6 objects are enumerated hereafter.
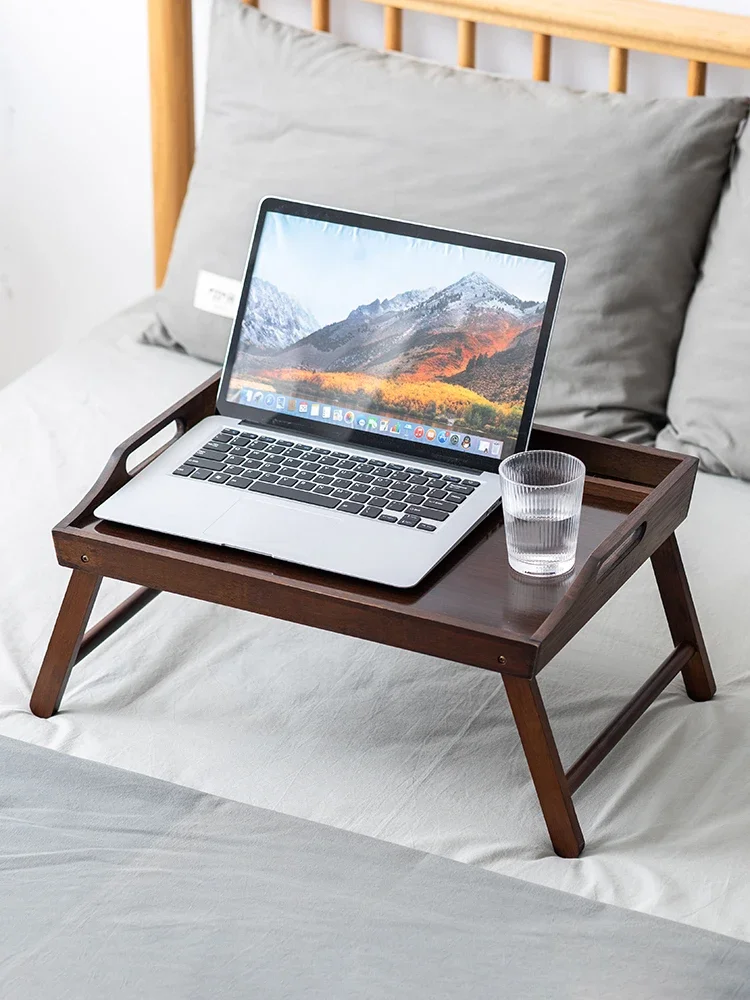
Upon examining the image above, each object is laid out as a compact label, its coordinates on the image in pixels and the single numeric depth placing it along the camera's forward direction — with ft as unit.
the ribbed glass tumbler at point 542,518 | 7.53
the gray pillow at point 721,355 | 9.17
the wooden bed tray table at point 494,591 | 7.38
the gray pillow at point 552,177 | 9.31
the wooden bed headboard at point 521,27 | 9.56
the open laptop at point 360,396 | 7.83
